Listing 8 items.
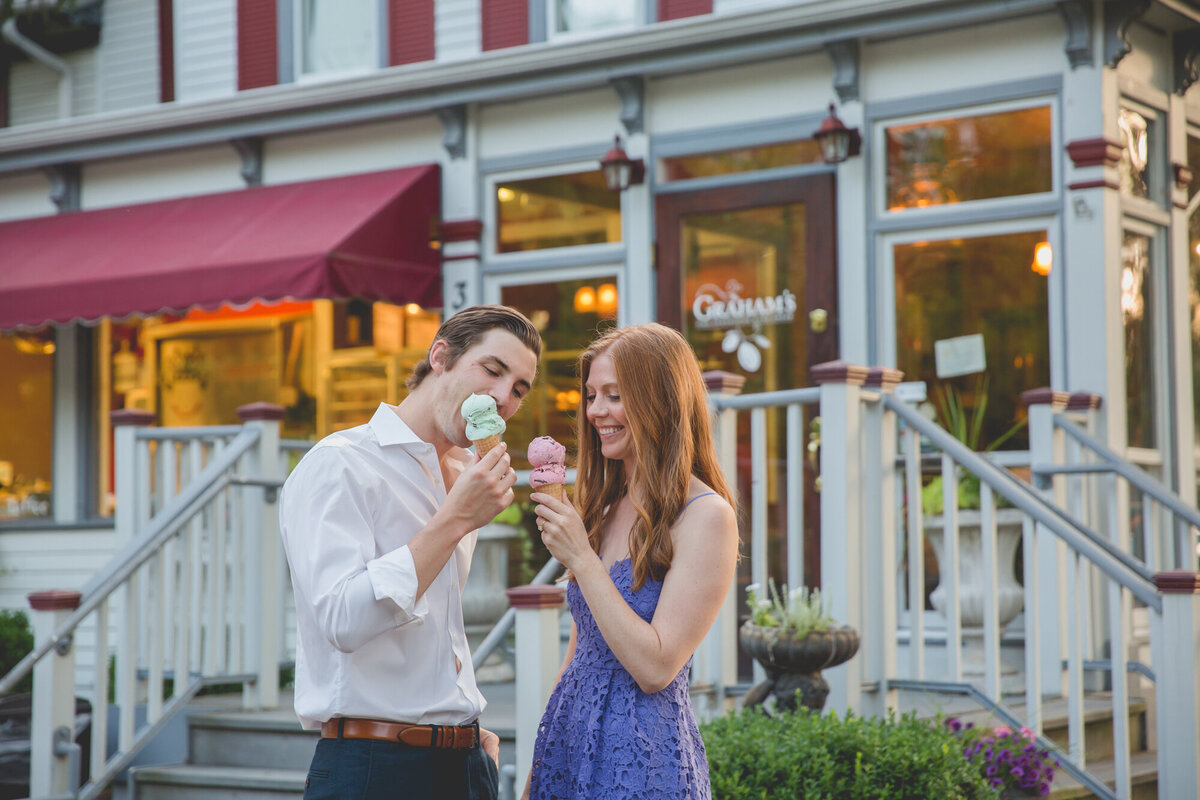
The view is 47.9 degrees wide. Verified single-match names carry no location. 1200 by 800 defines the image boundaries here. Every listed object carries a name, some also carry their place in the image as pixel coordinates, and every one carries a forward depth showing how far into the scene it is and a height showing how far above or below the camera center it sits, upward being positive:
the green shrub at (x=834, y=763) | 4.47 -1.10
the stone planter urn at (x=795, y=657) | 5.09 -0.84
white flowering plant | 5.14 -0.70
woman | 2.76 -0.30
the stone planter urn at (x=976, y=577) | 6.80 -0.74
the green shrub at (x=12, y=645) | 9.91 -1.48
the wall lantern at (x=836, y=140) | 7.98 +1.75
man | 2.48 -0.25
